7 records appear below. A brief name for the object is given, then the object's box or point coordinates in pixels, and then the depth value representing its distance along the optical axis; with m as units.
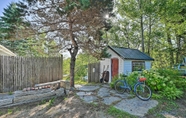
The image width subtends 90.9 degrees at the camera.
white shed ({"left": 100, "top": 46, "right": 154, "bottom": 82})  6.14
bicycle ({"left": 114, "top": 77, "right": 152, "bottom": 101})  3.41
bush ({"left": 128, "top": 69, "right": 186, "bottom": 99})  3.52
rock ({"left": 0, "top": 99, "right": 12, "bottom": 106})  3.13
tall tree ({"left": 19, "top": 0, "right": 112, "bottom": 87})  3.71
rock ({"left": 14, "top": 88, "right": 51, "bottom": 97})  3.38
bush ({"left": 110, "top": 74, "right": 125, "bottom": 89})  4.30
